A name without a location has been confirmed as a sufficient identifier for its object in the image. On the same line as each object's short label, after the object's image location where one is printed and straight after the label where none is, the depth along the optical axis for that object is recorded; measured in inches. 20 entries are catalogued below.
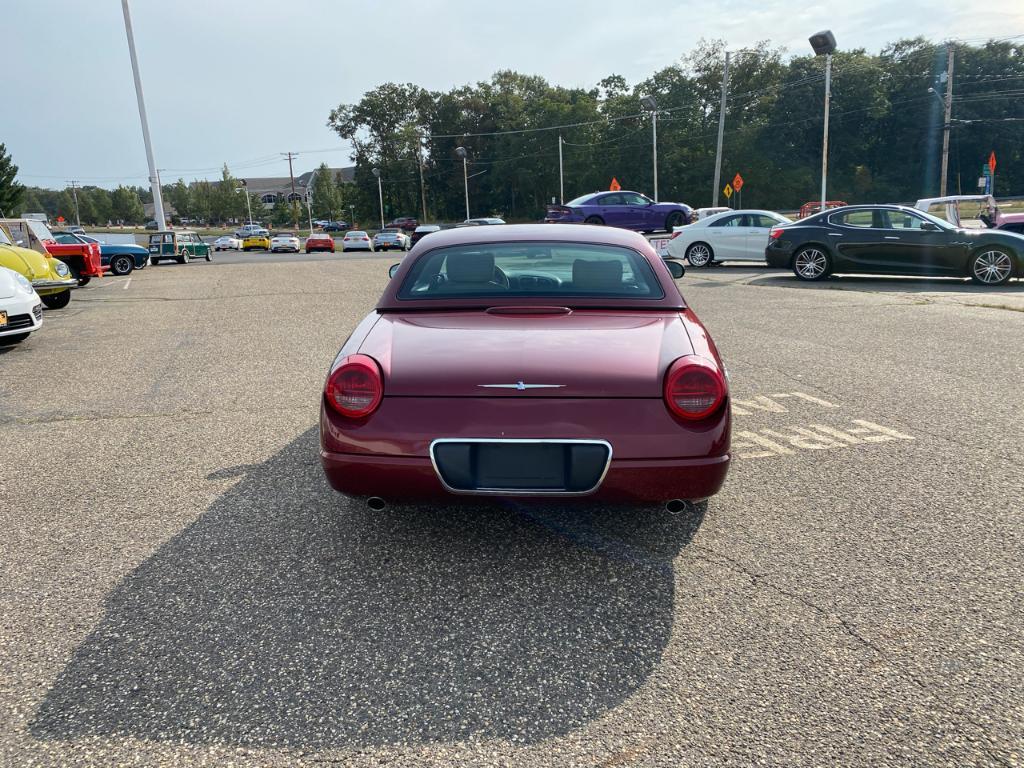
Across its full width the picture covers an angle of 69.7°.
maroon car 110.9
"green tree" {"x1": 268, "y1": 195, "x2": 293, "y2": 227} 4500.5
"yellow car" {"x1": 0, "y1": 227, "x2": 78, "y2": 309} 440.5
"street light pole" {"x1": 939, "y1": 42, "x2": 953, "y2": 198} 1552.7
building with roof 6501.0
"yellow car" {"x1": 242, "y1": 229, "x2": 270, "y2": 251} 1967.3
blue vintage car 995.3
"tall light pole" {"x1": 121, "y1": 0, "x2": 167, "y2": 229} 1270.9
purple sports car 927.7
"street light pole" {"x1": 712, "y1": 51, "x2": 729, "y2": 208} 1449.3
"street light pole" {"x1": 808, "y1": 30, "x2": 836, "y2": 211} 1127.0
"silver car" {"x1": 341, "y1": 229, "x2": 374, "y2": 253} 1695.4
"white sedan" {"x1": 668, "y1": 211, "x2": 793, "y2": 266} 680.4
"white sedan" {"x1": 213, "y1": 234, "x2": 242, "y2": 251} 2142.0
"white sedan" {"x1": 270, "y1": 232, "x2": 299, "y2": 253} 1806.1
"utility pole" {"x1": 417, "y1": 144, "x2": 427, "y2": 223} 3553.2
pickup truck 700.7
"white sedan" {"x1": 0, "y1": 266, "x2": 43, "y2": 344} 319.6
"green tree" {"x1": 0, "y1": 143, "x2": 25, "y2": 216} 2448.3
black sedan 501.4
